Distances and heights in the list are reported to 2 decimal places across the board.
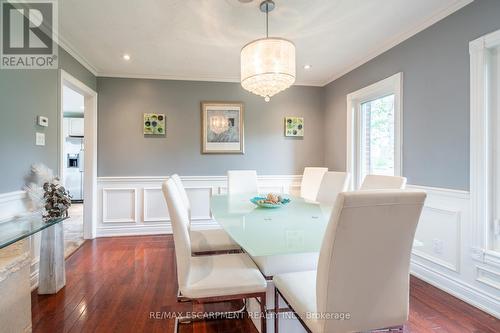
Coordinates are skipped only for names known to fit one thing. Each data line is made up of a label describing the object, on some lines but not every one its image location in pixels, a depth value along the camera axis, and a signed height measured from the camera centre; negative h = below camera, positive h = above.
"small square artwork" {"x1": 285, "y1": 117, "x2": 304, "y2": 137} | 4.29 +0.66
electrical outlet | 2.33 -0.70
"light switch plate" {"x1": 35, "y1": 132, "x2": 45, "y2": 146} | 2.41 +0.25
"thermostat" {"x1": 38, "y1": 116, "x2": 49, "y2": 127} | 2.43 +0.43
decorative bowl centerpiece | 2.12 -0.29
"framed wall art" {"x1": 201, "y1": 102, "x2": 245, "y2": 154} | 4.09 +0.61
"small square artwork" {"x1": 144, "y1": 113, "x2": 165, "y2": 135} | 3.93 +0.64
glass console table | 2.16 -0.78
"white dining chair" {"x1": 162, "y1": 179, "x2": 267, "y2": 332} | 1.35 -0.60
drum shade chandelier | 1.98 +0.79
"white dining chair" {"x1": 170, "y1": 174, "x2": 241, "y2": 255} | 2.08 -0.61
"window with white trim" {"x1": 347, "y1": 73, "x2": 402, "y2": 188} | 2.88 +0.48
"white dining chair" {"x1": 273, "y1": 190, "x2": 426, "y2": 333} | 0.97 -0.38
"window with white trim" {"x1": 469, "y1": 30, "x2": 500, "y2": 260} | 1.96 +0.16
